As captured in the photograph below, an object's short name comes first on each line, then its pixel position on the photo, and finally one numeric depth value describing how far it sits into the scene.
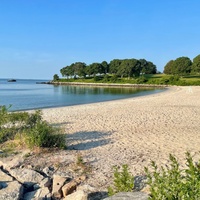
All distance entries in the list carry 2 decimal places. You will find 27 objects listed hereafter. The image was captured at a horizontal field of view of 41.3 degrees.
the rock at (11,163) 6.93
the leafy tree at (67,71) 153.12
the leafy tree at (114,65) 135.55
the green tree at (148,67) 143.62
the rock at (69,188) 5.41
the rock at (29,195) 5.30
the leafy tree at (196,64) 100.56
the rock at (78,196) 4.79
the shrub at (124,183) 4.92
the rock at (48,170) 6.58
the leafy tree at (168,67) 125.12
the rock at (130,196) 3.82
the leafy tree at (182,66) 110.12
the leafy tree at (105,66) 140.66
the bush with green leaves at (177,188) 3.14
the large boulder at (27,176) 5.98
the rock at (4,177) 6.00
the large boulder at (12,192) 5.09
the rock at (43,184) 5.78
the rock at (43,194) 5.19
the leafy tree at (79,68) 143.38
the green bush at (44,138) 8.20
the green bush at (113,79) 114.15
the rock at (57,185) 5.34
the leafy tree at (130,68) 120.94
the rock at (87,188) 5.30
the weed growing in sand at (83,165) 6.65
